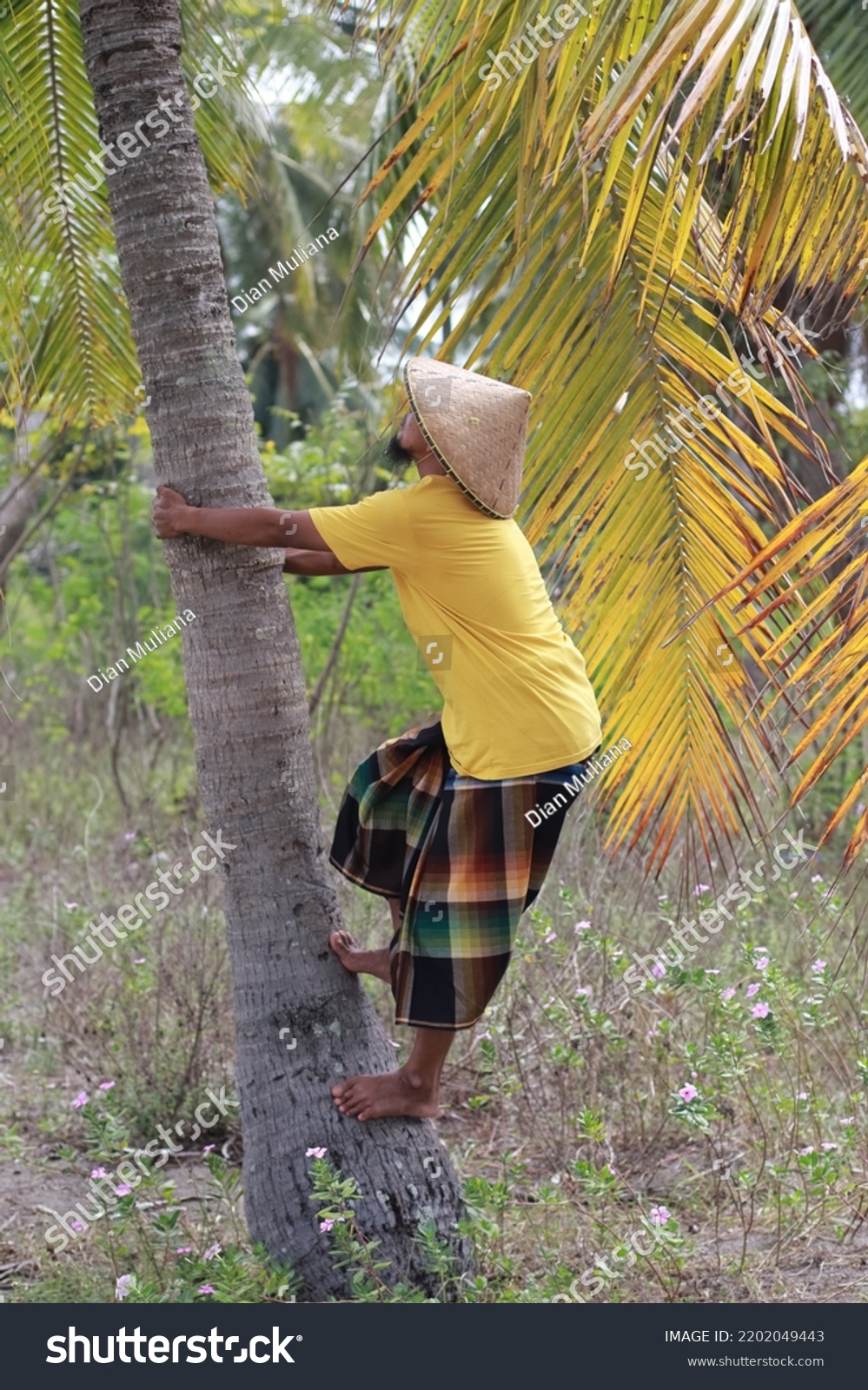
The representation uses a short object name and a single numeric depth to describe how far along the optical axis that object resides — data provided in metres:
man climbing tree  6.49
